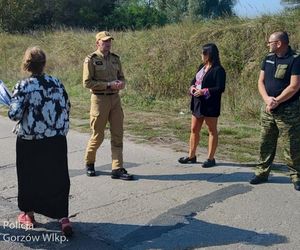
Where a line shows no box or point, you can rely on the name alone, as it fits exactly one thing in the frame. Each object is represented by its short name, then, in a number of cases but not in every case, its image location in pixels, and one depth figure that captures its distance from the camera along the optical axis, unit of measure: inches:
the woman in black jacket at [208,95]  275.9
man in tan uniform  253.8
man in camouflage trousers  232.1
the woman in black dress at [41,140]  181.3
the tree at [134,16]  1692.9
